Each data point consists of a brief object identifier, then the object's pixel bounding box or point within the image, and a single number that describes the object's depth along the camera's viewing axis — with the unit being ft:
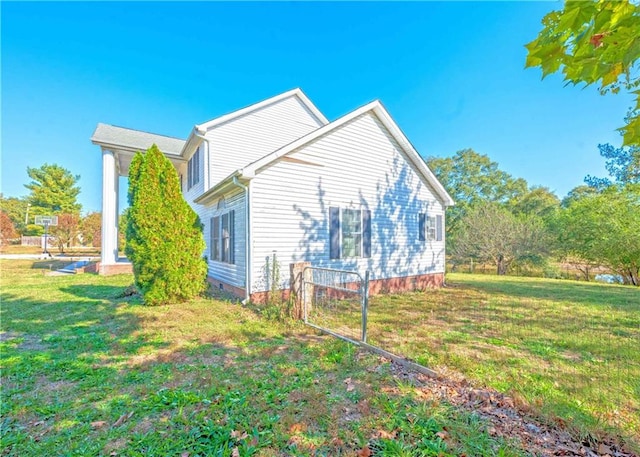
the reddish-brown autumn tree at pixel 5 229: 94.07
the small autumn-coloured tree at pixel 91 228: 106.88
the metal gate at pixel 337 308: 16.21
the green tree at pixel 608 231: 51.93
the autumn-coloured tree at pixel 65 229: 94.68
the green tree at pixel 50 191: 116.16
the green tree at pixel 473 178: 95.91
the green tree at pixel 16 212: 132.05
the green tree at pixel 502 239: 68.23
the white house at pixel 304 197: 24.16
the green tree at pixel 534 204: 95.50
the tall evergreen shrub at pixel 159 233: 22.13
